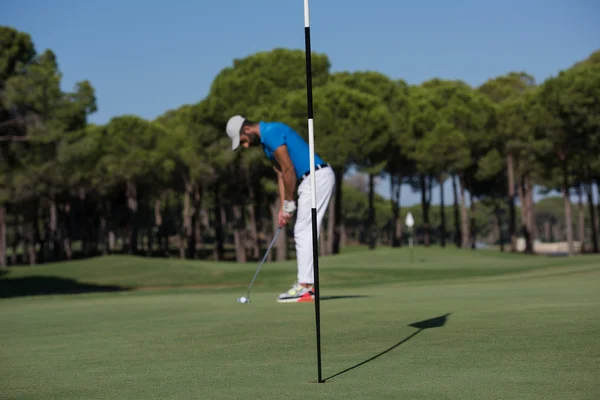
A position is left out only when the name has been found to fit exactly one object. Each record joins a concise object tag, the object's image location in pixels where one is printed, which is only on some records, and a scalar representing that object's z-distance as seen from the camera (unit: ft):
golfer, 32.01
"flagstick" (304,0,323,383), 16.88
